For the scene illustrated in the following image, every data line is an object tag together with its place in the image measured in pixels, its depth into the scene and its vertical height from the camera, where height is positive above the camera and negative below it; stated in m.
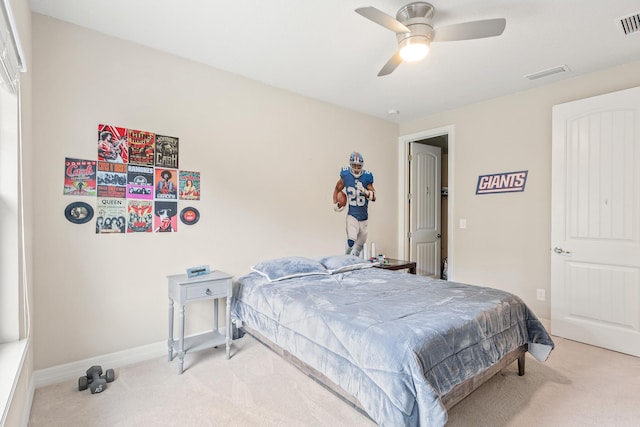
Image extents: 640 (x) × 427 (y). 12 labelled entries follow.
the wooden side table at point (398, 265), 3.95 -0.66
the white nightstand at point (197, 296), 2.43 -0.66
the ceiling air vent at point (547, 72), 3.01 +1.35
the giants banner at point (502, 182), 3.61 +0.35
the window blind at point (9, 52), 1.33 +0.73
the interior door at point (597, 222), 2.81 -0.09
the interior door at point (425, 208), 4.84 +0.07
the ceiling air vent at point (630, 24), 2.23 +1.35
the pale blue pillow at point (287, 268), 2.91 -0.52
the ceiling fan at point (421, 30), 1.97 +1.15
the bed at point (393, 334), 1.54 -0.73
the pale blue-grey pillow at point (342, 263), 3.32 -0.54
